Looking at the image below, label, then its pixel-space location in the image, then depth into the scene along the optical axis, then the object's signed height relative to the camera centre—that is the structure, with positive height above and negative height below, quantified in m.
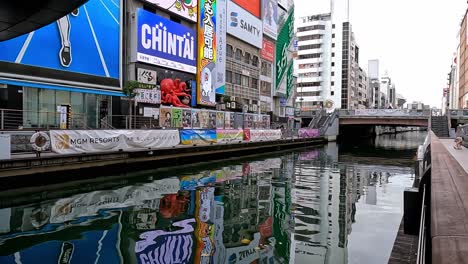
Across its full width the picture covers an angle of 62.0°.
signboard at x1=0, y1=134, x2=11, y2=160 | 15.85 -0.93
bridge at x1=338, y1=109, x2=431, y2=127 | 60.50 +1.63
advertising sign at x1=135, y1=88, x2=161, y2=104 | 35.12 +2.71
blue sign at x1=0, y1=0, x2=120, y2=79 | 26.33 +5.99
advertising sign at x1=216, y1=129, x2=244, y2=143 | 32.81 -0.85
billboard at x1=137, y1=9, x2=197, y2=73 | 37.00 +8.47
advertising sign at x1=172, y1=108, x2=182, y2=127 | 38.56 +0.80
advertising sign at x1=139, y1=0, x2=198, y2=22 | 39.68 +12.62
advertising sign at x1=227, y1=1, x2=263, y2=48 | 54.44 +14.92
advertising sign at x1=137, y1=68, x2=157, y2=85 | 36.59 +4.69
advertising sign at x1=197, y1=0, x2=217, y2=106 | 45.62 +8.62
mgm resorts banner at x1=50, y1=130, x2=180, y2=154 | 18.58 -0.84
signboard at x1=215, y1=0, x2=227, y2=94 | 49.81 +10.24
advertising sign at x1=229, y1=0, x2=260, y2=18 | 57.76 +18.53
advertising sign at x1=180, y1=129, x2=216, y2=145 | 28.00 -0.83
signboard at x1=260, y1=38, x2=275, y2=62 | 65.88 +13.10
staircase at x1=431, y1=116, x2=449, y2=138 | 50.75 +0.18
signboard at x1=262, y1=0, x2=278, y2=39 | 65.11 +18.72
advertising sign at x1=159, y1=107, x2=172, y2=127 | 37.28 +0.76
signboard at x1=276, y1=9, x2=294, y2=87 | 71.75 +15.16
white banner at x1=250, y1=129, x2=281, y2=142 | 39.22 -0.94
